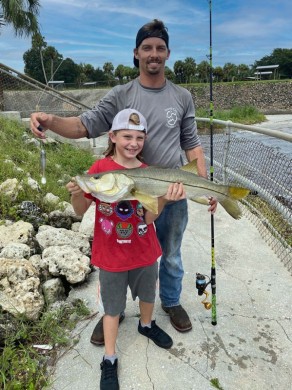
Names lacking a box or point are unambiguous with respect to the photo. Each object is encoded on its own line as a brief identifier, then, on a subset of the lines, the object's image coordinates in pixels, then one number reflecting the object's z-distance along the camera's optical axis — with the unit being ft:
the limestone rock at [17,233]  12.34
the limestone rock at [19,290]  9.30
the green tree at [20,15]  44.32
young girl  7.39
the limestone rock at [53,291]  10.27
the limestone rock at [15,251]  11.15
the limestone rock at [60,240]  12.34
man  7.99
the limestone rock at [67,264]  10.91
